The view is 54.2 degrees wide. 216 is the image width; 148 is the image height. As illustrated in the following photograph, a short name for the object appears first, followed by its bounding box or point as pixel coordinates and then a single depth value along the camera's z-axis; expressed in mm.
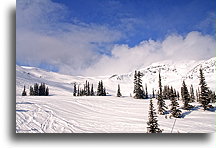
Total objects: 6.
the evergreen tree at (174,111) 15892
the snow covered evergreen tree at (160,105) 16812
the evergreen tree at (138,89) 31675
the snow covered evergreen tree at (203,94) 18875
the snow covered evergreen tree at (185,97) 19625
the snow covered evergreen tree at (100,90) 41575
